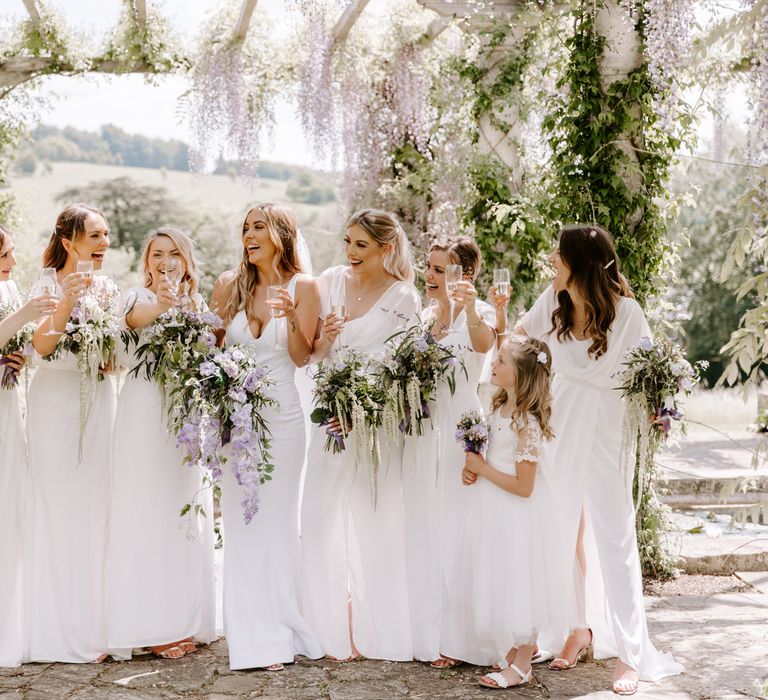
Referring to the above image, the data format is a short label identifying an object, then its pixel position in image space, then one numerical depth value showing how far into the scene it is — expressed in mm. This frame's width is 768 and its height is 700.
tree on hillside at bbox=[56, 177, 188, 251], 35406
